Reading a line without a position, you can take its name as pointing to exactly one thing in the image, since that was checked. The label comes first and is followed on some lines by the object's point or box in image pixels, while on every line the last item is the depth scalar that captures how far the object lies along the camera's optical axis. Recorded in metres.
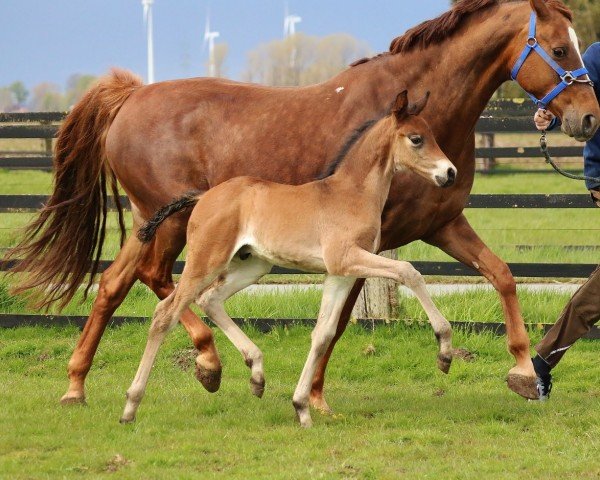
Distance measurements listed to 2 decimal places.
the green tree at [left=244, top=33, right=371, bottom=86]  130.00
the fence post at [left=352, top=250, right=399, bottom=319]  18.39
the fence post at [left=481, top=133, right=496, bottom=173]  38.85
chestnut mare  13.02
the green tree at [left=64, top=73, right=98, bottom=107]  158.46
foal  12.20
